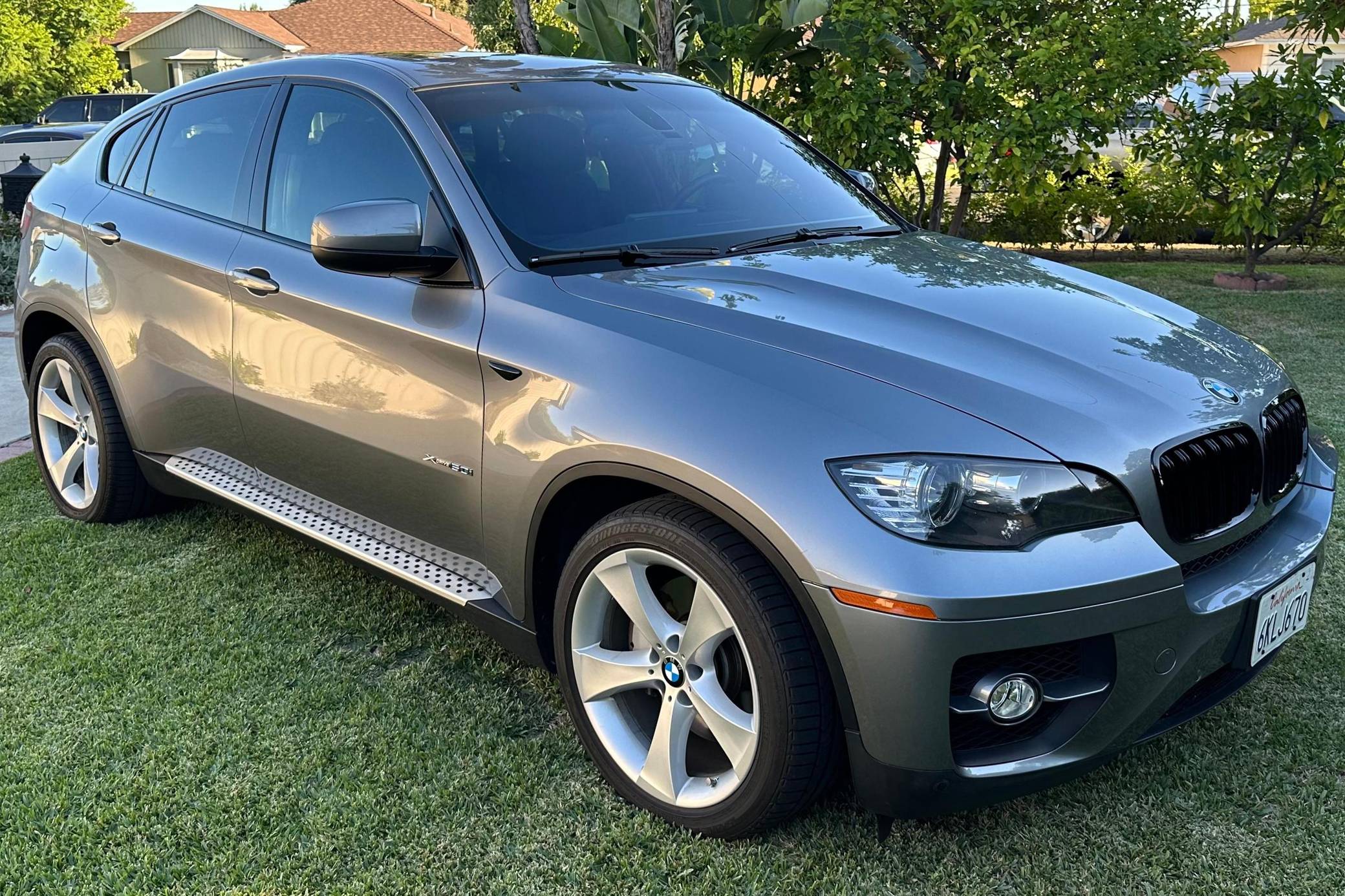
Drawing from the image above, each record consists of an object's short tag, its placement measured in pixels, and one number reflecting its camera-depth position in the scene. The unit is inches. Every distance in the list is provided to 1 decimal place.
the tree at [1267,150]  340.8
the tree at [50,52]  1077.1
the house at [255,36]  1605.6
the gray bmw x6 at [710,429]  89.0
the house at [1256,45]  1508.4
